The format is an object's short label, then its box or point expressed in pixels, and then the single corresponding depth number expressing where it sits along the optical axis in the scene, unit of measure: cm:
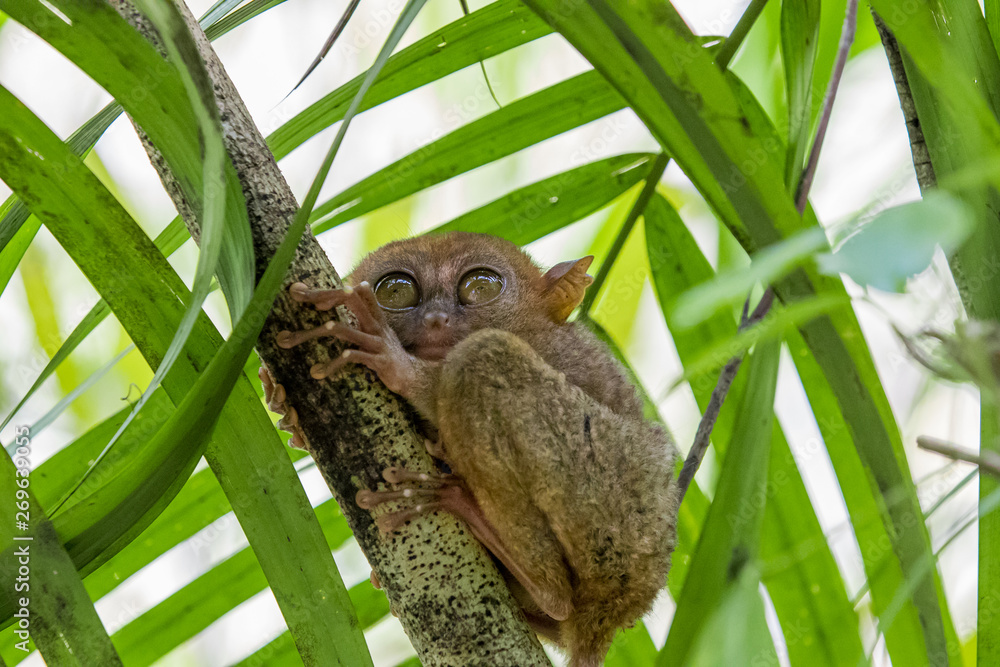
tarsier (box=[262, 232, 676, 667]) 379
